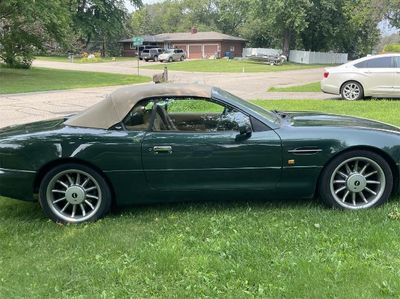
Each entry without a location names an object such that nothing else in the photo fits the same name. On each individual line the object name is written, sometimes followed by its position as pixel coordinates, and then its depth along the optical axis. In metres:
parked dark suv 65.25
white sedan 14.16
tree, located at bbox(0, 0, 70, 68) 27.58
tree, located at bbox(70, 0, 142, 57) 62.09
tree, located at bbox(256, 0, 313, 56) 56.59
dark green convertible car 4.81
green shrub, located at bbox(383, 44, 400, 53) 33.28
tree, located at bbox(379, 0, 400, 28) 31.25
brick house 76.75
